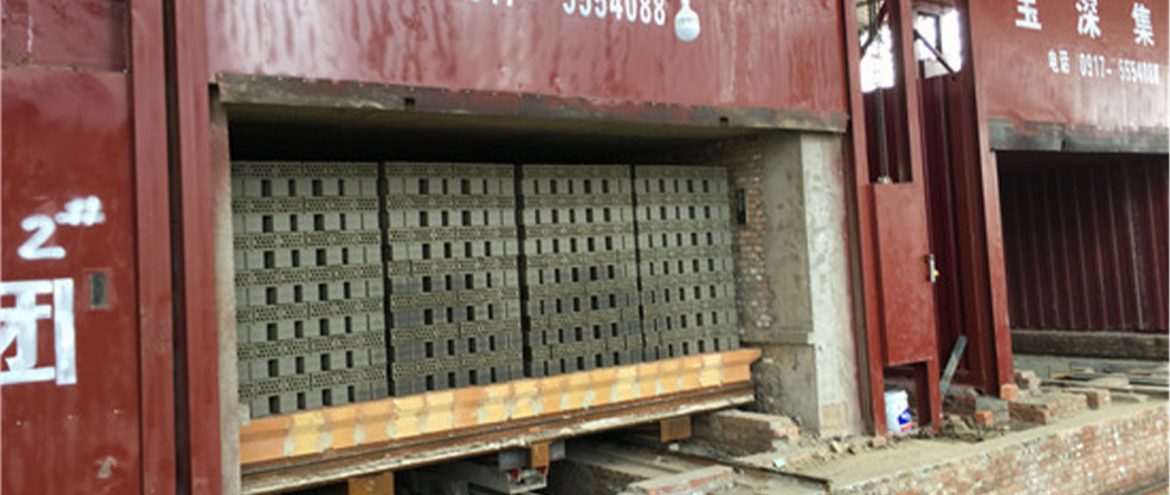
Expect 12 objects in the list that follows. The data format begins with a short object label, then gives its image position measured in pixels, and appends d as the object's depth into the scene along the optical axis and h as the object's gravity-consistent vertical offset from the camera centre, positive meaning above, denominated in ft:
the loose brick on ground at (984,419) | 27.78 -4.74
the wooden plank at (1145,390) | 32.81 -4.92
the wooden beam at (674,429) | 26.13 -4.27
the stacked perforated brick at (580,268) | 22.90 +0.52
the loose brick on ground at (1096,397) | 31.04 -4.78
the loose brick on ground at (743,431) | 24.82 -4.32
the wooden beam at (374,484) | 20.10 -4.16
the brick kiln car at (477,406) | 18.49 -2.67
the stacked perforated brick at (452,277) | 20.43 +0.43
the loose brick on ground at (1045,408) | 28.58 -4.71
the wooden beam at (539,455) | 22.74 -4.17
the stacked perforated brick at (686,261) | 25.30 +0.60
